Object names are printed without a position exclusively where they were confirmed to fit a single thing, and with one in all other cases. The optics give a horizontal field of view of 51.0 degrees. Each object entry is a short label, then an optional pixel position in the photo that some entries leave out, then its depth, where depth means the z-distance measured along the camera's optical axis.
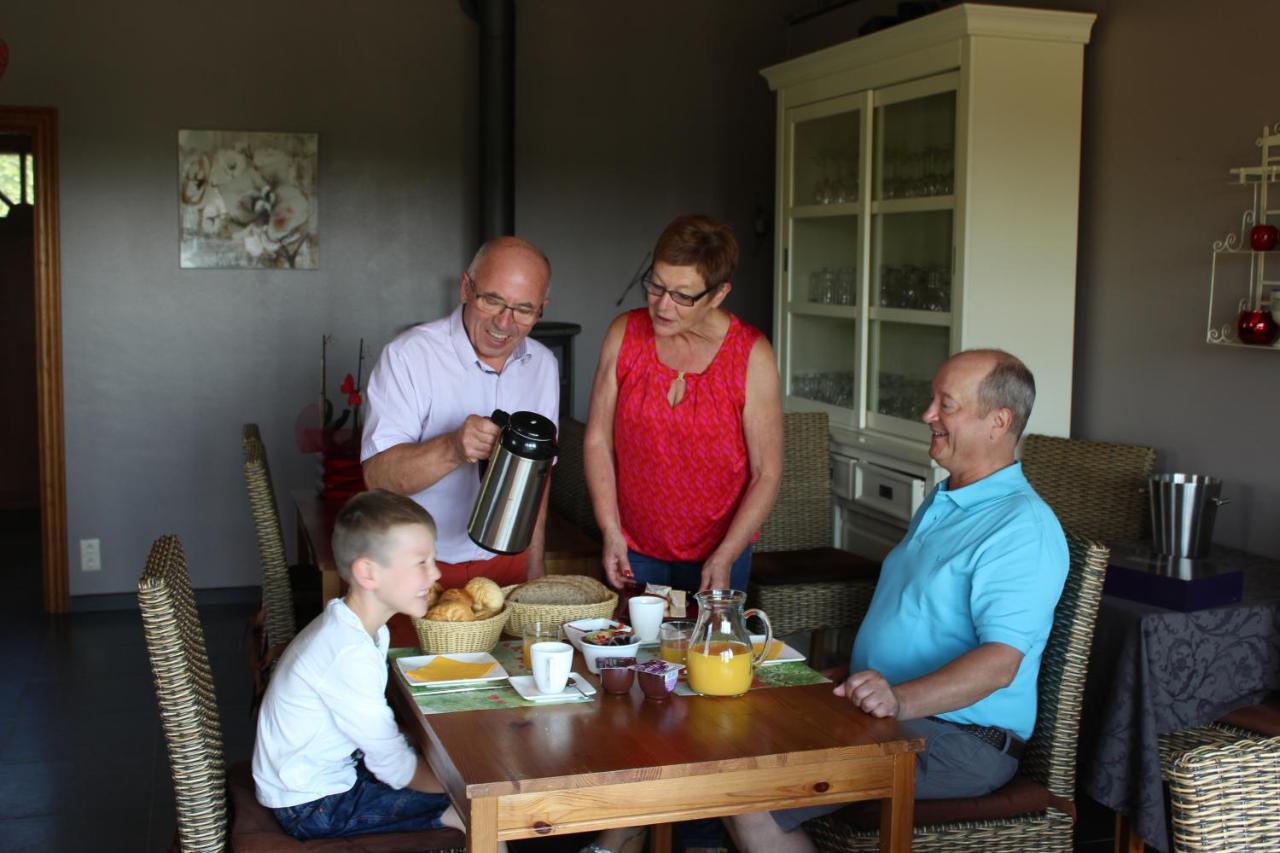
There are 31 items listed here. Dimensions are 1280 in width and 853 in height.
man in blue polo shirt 2.14
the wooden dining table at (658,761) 1.71
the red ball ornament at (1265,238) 3.14
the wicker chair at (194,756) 2.00
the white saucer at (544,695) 1.99
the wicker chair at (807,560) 3.78
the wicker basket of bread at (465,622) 2.18
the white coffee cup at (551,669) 1.98
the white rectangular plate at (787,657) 2.20
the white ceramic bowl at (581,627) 2.24
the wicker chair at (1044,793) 2.20
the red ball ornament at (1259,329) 3.16
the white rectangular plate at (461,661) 2.05
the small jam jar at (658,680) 1.99
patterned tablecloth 2.71
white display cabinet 3.75
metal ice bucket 3.03
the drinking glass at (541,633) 2.23
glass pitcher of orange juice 1.99
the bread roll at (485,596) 2.24
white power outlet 5.35
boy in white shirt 2.00
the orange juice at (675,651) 2.12
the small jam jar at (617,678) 2.00
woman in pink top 2.75
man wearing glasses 2.50
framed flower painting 5.29
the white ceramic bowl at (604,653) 2.11
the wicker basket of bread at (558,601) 2.32
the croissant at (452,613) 2.19
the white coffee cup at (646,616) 2.26
